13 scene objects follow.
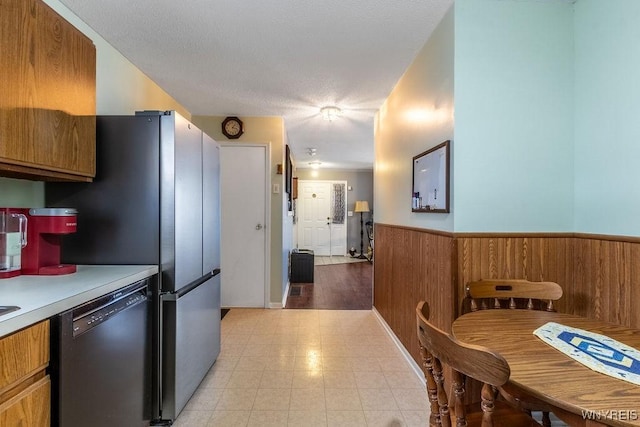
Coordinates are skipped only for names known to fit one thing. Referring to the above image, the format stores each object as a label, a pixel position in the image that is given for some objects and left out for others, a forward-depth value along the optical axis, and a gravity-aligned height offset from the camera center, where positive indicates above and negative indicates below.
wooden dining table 0.70 -0.45
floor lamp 7.78 +0.13
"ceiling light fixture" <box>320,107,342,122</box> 3.24 +1.12
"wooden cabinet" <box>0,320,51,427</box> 0.81 -0.49
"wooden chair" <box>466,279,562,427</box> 1.49 -0.40
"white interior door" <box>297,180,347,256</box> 7.82 -0.24
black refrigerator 1.58 -0.01
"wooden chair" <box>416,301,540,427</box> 0.72 -0.44
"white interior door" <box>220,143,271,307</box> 3.61 -0.15
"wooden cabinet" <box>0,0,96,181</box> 1.15 +0.51
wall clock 3.55 +1.01
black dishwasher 0.99 -0.59
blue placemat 0.84 -0.44
